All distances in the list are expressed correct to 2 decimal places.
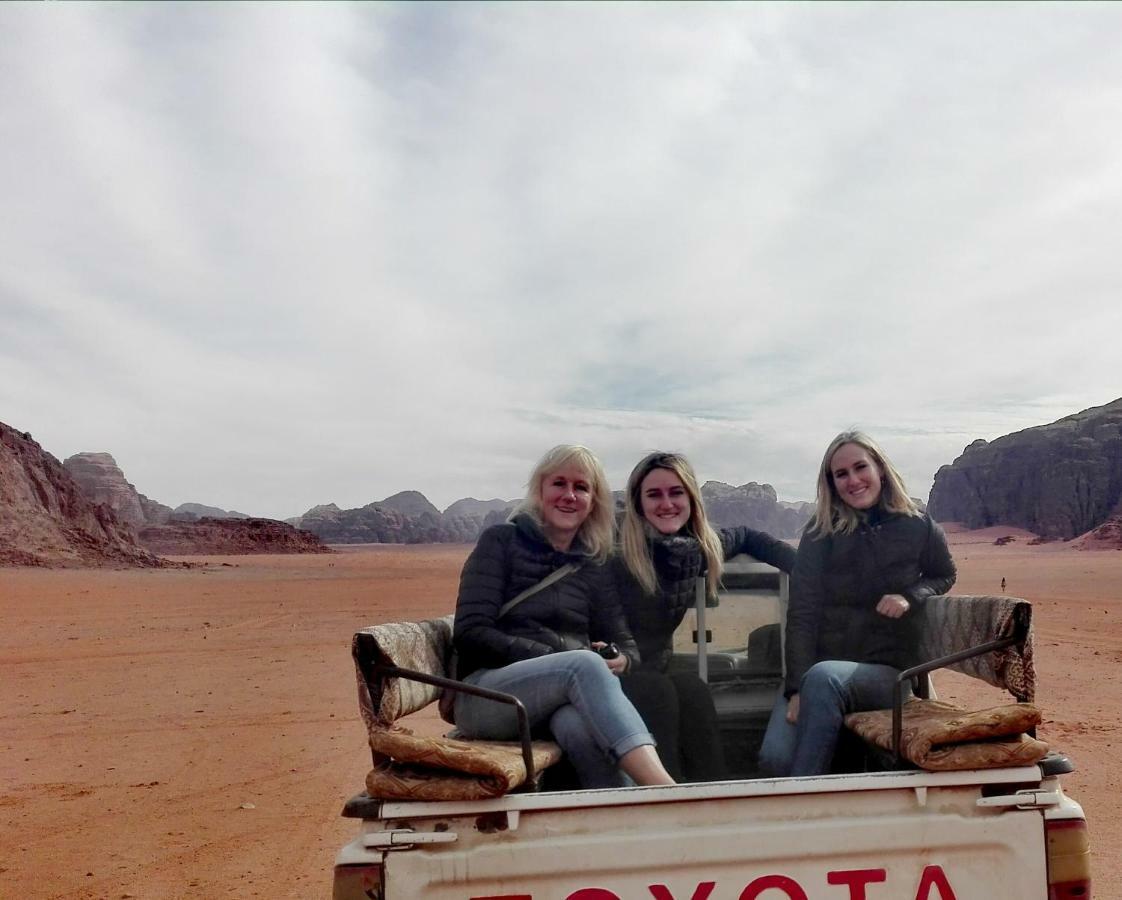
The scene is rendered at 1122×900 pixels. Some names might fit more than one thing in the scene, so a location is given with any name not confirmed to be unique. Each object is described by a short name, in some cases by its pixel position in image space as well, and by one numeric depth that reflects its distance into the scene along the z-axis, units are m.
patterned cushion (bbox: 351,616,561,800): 2.51
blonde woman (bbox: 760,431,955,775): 3.54
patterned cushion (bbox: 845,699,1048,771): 2.59
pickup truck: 2.46
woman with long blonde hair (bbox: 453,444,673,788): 3.11
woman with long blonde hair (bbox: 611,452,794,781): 3.54
